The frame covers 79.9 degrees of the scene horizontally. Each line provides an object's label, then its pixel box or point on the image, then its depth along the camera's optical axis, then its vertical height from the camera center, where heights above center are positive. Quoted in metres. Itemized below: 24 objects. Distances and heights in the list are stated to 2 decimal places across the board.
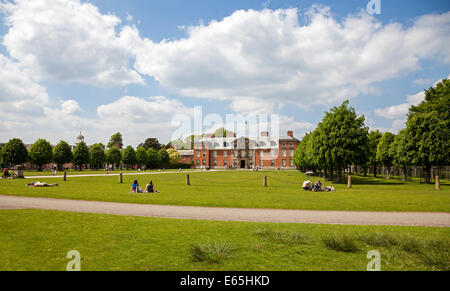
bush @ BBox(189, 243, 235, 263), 6.05 -2.23
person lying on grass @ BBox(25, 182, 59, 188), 22.67 -2.30
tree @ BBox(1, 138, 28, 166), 64.88 +1.44
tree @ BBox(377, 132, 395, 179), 46.72 +0.94
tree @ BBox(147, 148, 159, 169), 95.56 +0.05
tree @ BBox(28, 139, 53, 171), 69.19 +1.24
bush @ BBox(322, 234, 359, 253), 6.83 -2.27
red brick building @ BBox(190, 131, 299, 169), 98.75 +1.88
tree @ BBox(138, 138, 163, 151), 116.06 +6.11
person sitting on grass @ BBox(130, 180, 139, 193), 19.65 -2.22
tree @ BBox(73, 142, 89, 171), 77.81 +1.03
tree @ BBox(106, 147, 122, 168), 87.25 +0.45
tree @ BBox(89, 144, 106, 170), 86.12 +1.12
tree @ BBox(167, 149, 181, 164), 104.50 +0.40
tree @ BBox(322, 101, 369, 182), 33.81 +2.34
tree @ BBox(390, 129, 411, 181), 33.78 +0.84
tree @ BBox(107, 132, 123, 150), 127.62 +8.78
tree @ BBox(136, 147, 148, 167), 91.00 +0.41
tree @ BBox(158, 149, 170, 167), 98.06 -0.15
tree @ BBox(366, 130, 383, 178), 51.38 +3.05
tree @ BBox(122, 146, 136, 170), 88.19 +0.43
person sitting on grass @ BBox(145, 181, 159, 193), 20.19 -2.39
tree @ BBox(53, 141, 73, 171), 73.75 +1.28
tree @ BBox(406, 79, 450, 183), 31.74 +1.86
